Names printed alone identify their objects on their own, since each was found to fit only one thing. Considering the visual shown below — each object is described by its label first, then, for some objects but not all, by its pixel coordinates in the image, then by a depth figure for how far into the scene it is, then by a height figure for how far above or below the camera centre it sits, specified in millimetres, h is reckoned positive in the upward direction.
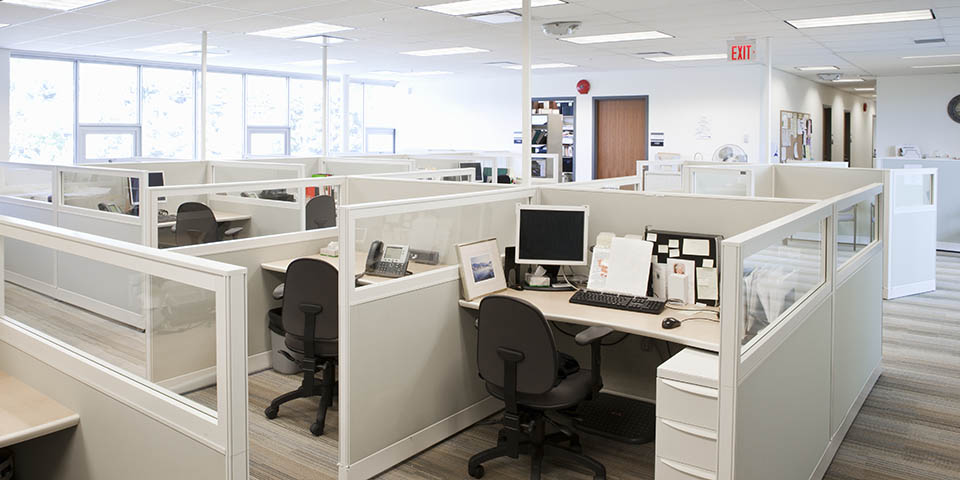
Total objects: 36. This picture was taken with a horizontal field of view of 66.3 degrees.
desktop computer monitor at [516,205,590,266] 3438 -144
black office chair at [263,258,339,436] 3275 -522
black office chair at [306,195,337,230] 5191 -80
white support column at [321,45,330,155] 7680 +963
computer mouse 2725 -448
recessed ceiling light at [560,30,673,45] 6977 +1614
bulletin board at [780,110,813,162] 10758 +1046
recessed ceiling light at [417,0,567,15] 5355 +1469
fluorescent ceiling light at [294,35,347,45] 7391 +1659
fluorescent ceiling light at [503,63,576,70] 9906 +1859
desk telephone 3152 -255
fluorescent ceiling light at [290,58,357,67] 9805 +1903
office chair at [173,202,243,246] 4242 -154
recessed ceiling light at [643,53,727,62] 8703 +1770
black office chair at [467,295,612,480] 2678 -644
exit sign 6793 +1424
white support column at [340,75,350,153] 12102 +1660
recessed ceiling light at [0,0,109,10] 5602 +1509
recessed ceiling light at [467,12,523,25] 5820 +1489
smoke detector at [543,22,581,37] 6184 +1483
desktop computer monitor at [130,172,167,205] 5020 +62
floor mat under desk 3334 -1027
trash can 4125 -897
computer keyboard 3004 -415
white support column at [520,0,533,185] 4023 +525
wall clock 10734 +1397
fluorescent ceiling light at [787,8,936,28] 5945 +1546
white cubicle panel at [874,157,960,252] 8281 +3
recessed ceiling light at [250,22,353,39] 6695 +1614
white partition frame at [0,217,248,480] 1553 -395
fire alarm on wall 10938 +1719
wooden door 10672 +997
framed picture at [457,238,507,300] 3211 -298
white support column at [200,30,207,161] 6676 +951
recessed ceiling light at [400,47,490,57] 8289 +1740
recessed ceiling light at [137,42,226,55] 8312 +1776
